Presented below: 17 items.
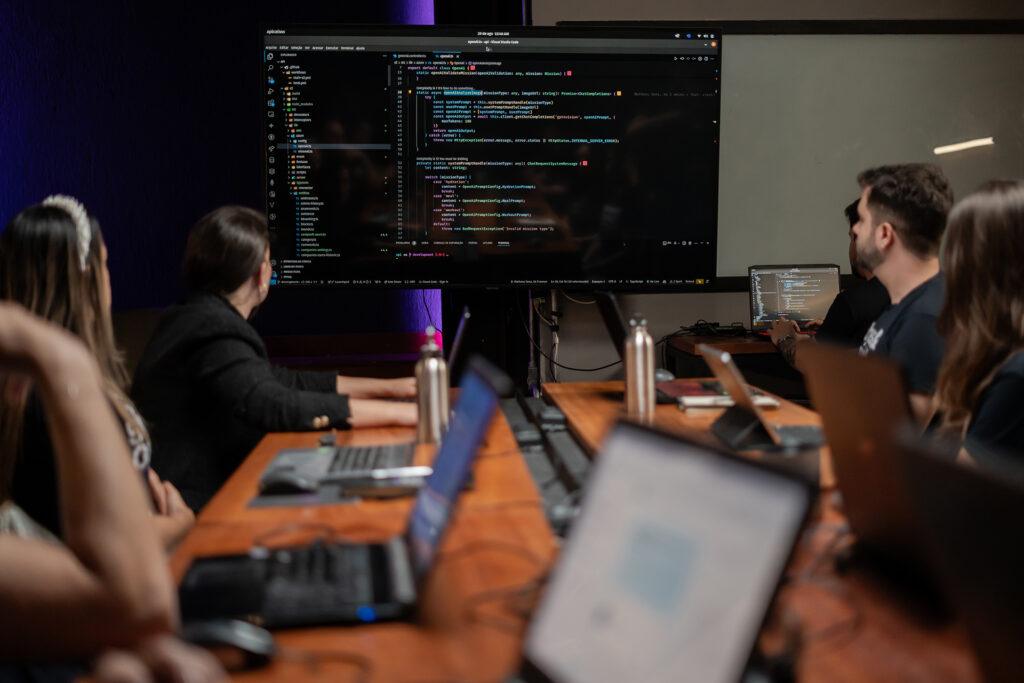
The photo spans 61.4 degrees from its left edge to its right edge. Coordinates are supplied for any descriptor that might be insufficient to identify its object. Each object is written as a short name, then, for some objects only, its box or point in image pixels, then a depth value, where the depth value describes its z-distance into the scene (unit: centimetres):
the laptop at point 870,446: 109
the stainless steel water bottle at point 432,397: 203
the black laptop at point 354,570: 107
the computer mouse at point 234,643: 95
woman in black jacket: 225
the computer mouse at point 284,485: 170
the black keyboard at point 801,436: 190
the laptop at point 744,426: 189
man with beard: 252
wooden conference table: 95
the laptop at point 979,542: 60
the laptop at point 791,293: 394
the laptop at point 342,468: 171
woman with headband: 167
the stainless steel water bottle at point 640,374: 230
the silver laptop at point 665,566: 67
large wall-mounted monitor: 335
